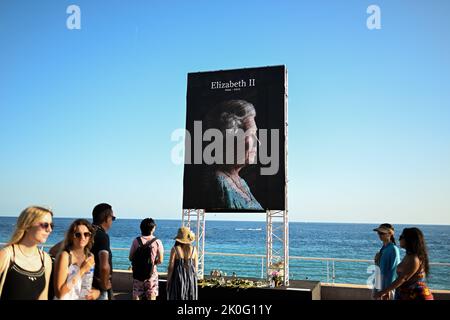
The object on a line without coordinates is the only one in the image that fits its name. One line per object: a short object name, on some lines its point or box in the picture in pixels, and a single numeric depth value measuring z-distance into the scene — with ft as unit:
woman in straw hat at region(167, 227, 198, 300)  16.15
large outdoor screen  31.96
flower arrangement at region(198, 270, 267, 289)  27.61
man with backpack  16.72
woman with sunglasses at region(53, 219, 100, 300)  9.72
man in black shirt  11.53
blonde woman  8.52
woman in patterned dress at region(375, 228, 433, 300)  12.92
